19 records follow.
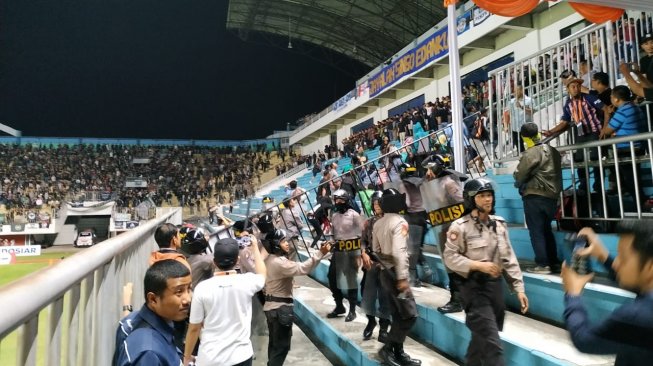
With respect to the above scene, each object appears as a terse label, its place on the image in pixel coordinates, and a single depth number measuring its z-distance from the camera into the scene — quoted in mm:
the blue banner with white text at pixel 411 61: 16781
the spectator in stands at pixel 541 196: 3879
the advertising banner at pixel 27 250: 17278
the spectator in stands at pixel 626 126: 3947
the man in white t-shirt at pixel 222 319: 2803
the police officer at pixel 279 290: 3895
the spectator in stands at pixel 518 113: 6062
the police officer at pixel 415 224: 4977
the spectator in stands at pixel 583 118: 4496
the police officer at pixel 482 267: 2820
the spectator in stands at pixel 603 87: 4430
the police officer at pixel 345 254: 4961
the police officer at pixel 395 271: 3514
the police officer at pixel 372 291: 4094
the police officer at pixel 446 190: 3916
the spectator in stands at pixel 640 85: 4000
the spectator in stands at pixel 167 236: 4031
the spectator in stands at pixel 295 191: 8020
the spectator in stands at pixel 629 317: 1379
